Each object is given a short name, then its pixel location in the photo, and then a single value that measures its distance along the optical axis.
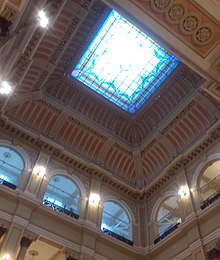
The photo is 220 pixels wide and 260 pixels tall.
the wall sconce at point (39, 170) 13.74
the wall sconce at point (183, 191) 13.98
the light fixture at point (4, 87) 10.20
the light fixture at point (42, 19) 9.45
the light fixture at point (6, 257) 10.45
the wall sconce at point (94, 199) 14.44
